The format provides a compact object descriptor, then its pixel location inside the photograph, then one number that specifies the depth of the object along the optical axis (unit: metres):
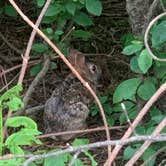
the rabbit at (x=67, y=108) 7.02
